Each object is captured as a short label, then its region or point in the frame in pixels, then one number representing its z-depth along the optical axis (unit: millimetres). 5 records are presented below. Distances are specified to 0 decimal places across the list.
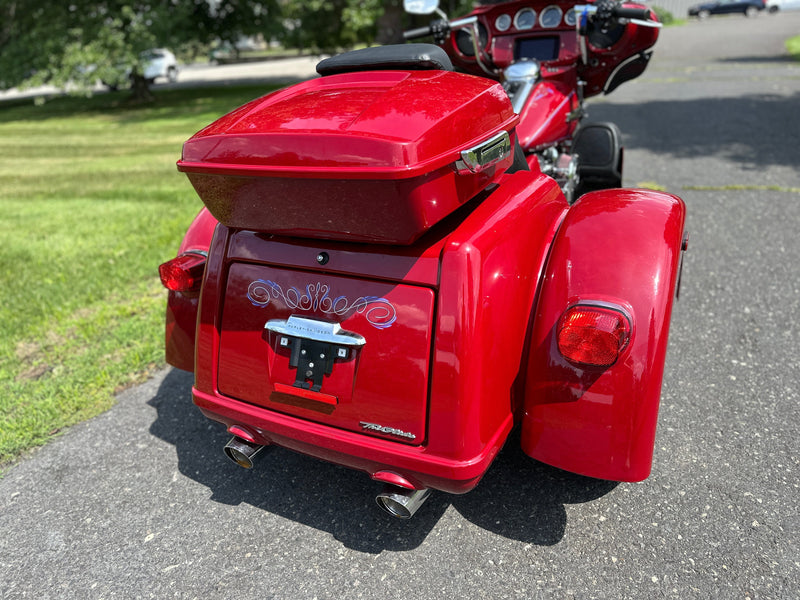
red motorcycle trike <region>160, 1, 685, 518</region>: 1724
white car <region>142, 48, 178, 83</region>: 23844
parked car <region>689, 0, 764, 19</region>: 37469
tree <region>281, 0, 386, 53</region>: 14867
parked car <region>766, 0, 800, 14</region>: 37912
